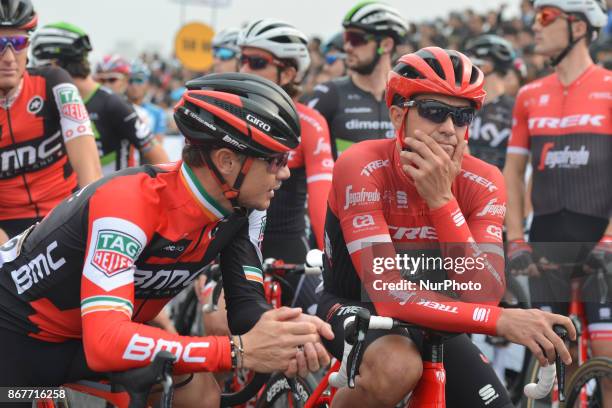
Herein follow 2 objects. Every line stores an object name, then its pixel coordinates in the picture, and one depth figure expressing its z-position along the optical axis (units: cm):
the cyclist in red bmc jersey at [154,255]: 651
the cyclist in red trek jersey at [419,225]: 732
